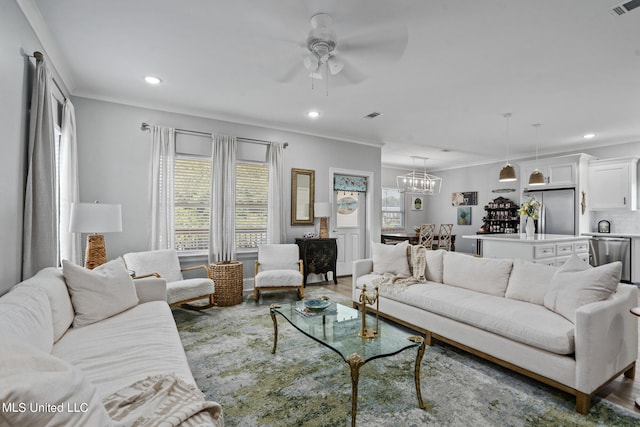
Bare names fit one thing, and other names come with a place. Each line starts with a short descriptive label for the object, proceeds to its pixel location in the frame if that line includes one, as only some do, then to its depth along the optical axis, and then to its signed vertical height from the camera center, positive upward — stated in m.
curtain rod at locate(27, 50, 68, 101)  2.38 +1.19
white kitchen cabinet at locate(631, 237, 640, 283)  5.58 -0.67
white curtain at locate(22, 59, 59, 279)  2.36 +0.24
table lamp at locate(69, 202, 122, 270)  2.86 -0.05
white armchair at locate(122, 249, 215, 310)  3.54 -0.68
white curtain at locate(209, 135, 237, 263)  4.66 +0.27
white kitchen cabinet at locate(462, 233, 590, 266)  4.55 -0.40
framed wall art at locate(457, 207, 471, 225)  8.90 +0.11
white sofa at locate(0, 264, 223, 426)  0.80 -0.63
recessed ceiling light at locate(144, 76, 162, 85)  3.49 +1.51
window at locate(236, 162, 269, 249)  5.00 +0.24
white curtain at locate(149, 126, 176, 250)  4.27 +0.41
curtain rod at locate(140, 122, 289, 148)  4.28 +1.22
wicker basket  4.19 -0.85
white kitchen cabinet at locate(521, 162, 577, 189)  6.27 +0.95
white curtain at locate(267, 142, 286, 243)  5.13 +0.39
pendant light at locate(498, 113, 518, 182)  4.99 +0.72
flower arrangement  5.02 +0.16
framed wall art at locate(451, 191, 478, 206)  8.73 +0.59
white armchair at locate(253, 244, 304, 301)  4.32 -0.72
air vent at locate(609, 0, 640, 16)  2.22 +1.49
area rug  1.89 -1.15
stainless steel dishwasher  5.67 -0.55
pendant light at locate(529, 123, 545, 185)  5.18 +0.68
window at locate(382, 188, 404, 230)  9.52 +0.33
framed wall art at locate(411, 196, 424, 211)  9.89 +0.51
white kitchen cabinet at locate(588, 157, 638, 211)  5.83 +0.69
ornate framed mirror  5.45 +0.40
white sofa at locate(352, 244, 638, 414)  1.99 -0.73
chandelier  7.75 +0.85
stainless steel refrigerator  6.25 +0.18
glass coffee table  1.89 -0.79
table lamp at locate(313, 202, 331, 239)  5.41 +0.15
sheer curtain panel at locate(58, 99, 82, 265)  3.35 +0.35
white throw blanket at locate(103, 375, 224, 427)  1.15 -0.72
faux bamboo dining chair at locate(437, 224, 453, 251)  7.78 -0.56
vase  5.00 -0.10
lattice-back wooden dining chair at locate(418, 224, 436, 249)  7.43 -0.38
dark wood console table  5.24 -0.60
